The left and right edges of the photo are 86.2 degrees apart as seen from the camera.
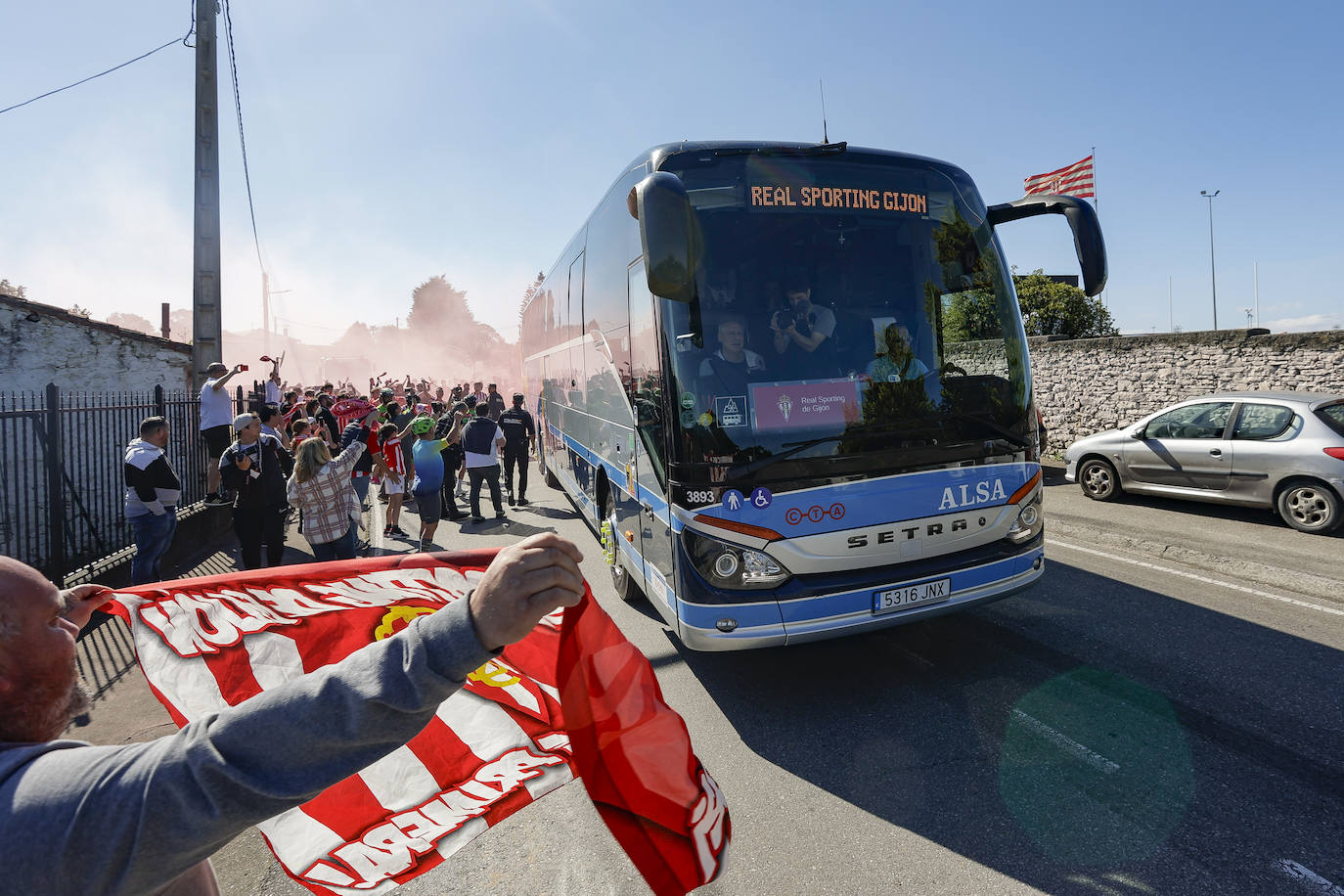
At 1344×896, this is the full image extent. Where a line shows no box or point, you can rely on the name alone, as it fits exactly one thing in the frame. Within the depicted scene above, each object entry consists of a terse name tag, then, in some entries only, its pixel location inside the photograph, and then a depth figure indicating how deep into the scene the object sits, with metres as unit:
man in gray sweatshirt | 0.96
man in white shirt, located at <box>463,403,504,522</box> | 11.15
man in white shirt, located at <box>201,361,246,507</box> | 10.26
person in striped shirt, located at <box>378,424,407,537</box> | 10.03
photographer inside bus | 4.40
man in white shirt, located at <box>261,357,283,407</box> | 15.24
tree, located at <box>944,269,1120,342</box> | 21.81
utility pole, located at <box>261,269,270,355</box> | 79.99
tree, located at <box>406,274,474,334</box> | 102.62
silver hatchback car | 8.30
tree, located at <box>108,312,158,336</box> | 169.01
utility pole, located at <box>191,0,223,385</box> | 10.81
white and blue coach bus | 4.21
